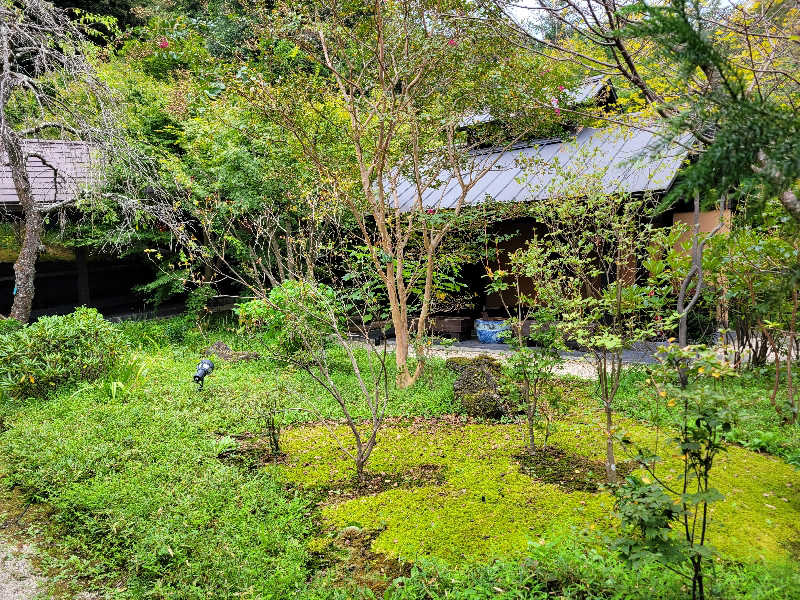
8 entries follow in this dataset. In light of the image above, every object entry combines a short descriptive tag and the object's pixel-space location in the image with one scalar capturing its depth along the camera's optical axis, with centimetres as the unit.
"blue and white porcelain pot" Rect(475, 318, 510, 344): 1069
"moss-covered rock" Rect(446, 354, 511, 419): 594
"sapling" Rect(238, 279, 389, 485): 594
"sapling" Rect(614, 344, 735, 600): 235
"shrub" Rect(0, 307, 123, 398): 601
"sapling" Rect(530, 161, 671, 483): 396
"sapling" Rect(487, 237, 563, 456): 479
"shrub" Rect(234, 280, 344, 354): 726
